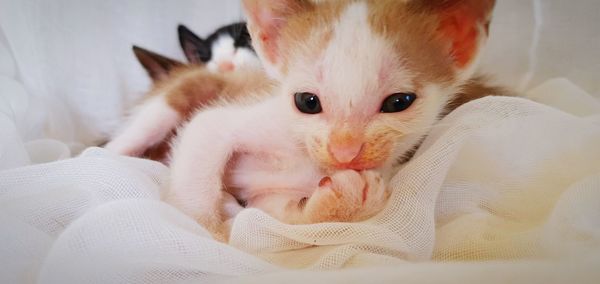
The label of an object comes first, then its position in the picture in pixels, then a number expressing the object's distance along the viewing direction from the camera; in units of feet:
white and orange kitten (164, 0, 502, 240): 0.35
